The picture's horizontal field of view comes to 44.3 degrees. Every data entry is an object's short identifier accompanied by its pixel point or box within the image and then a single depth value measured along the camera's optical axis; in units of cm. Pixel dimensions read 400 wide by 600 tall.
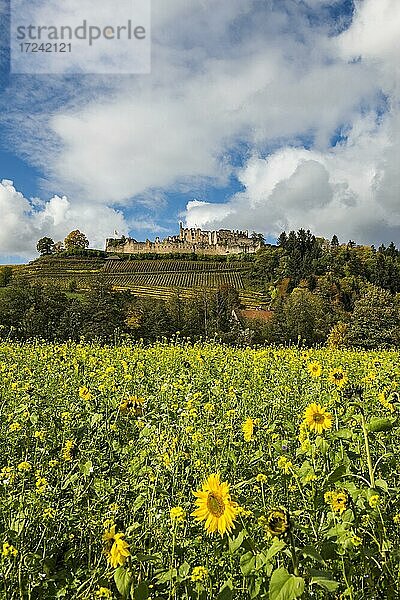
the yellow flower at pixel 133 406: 316
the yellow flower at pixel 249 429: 284
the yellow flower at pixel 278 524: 136
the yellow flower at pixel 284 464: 269
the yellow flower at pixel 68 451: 303
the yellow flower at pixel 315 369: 411
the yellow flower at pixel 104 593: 161
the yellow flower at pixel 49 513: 255
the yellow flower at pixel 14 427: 342
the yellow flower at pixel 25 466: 273
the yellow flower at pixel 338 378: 296
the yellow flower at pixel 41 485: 258
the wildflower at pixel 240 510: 162
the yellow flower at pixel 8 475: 280
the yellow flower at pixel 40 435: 331
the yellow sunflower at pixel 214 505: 165
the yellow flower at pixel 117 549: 150
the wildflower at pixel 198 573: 190
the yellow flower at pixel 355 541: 188
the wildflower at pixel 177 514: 213
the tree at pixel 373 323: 3669
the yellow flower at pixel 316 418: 260
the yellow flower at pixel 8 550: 200
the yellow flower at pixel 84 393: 411
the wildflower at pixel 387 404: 356
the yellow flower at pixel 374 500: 202
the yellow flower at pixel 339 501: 208
